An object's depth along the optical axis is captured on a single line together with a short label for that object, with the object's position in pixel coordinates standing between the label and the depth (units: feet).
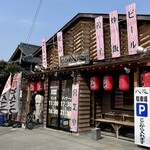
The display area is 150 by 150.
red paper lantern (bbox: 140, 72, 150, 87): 20.63
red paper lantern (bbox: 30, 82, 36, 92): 38.03
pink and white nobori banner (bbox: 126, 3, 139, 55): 23.33
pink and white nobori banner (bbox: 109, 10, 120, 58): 25.31
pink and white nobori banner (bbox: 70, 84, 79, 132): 27.52
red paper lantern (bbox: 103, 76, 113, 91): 25.37
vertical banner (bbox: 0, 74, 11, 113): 36.13
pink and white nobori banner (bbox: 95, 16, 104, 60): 27.15
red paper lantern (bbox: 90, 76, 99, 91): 27.12
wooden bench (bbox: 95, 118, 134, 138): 25.02
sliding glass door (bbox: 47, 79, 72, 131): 30.51
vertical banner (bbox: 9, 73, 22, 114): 34.96
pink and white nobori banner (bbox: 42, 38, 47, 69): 37.48
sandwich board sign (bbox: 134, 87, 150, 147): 20.47
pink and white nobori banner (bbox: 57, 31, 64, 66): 33.77
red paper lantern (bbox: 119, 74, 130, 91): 23.21
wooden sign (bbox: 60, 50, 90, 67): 28.11
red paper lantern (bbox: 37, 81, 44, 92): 37.27
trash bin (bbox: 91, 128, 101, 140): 25.25
